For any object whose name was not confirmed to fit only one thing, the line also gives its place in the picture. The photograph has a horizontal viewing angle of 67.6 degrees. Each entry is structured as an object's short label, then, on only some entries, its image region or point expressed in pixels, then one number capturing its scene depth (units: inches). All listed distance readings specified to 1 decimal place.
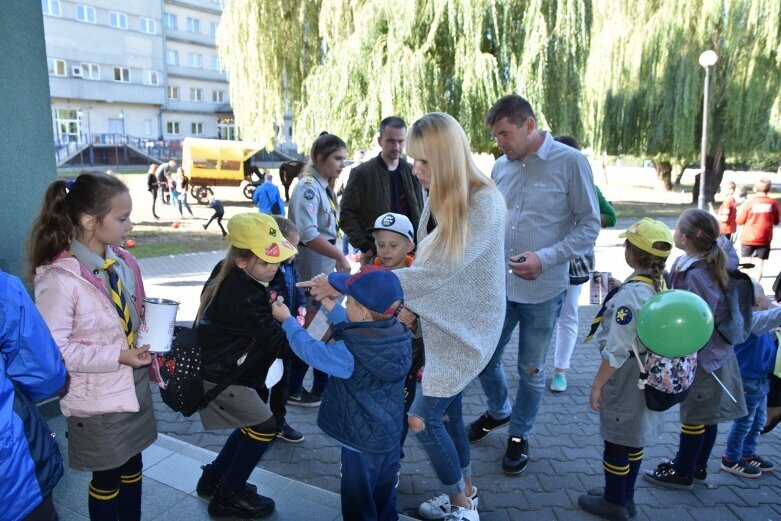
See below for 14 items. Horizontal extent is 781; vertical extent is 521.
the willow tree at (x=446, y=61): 541.0
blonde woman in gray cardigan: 105.9
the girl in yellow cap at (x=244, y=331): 110.5
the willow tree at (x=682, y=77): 695.7
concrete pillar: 154.3
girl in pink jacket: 93.3
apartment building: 1798.7
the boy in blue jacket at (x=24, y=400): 69.1
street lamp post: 554.6
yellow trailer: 956.0
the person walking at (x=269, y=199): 322.0
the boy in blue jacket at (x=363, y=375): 94.9
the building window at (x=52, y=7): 1736.0
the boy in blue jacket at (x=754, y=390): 132.6
